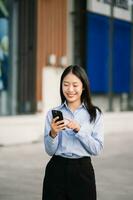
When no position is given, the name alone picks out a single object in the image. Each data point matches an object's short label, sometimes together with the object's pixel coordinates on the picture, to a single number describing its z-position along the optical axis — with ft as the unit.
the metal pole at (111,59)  54.85
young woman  12.00
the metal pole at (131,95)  58.49
